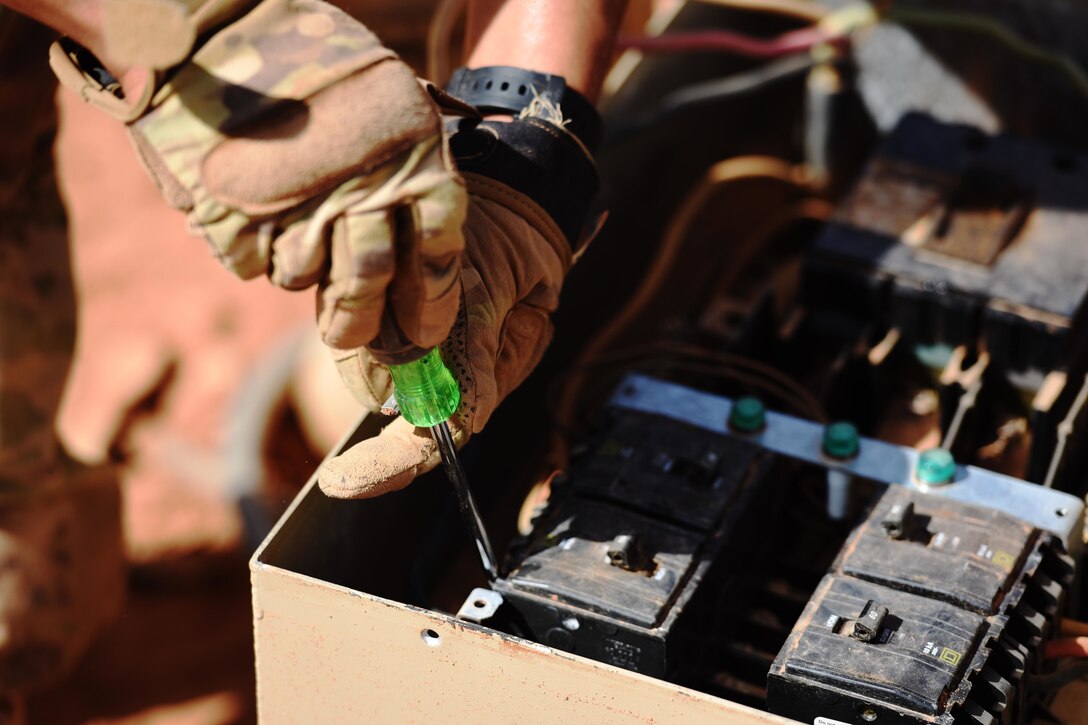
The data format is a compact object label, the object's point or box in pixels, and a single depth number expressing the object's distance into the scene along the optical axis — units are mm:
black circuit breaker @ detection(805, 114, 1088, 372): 2299
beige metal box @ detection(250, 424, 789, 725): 2044
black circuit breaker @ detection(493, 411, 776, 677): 2095
